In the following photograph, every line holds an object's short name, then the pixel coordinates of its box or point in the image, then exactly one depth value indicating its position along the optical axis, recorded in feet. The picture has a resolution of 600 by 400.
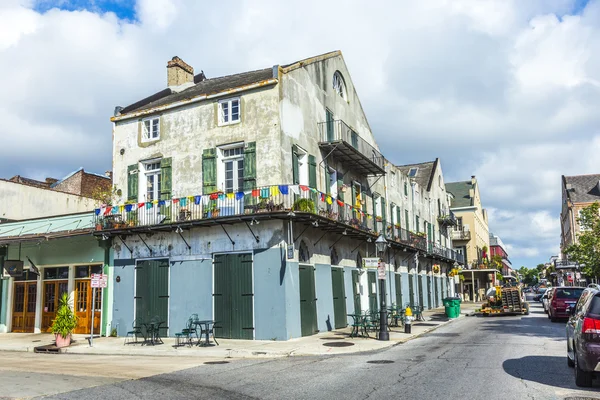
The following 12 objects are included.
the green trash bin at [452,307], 88.07
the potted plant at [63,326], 55.83
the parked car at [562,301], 72.59
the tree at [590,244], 92.17
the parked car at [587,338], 24.66
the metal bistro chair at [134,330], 62.82
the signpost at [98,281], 56.39
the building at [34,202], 85.71
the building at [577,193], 210.79
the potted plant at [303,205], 57.06
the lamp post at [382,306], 54.19
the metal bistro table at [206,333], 52.95
